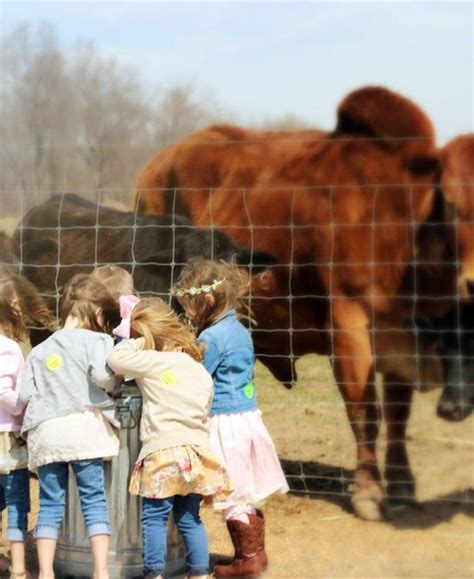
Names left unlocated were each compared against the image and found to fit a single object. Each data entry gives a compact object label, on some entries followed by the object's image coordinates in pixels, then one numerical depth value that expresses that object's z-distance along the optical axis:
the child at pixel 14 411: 7.78
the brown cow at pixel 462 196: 9.71
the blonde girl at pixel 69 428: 7.45
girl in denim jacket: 8.05
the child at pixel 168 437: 7.34
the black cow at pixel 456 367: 10.17
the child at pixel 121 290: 7.83
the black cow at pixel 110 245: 10.27
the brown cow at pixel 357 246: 10.04
